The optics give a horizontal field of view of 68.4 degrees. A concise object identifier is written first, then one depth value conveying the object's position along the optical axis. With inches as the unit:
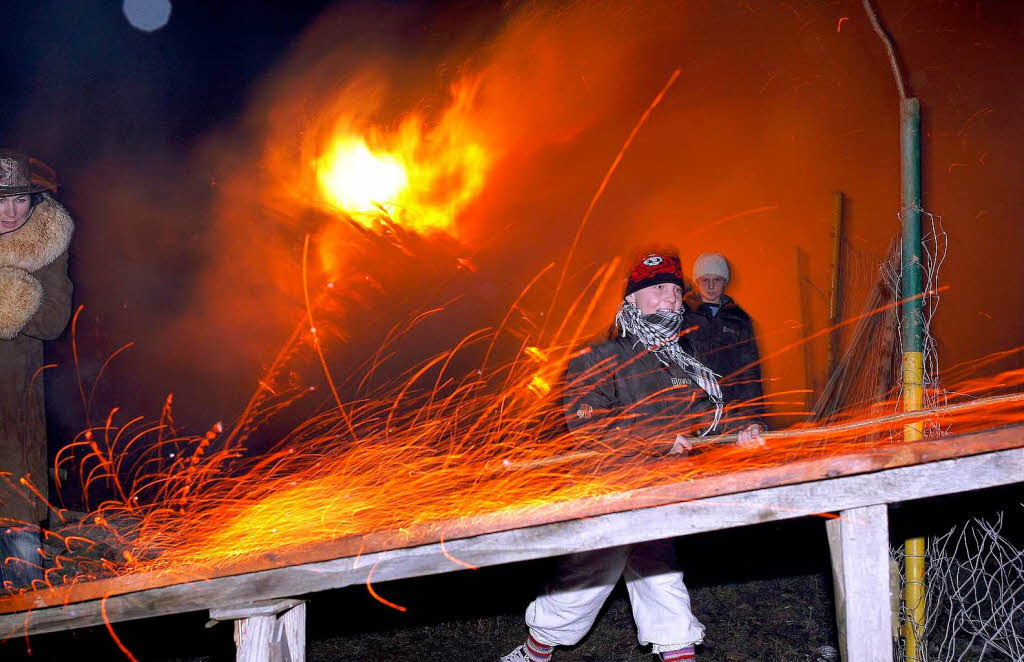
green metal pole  125.0
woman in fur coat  138.7
